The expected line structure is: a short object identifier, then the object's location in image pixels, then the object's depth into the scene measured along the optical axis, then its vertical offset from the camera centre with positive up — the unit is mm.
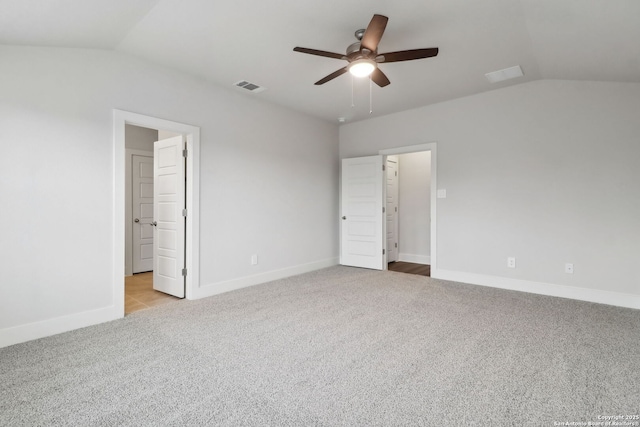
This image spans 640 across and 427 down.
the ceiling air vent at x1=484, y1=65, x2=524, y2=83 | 3603 +1657
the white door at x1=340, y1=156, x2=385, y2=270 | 5527 -46
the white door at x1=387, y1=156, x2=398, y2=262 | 6195 +69
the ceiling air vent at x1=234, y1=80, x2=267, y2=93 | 3980 +1636
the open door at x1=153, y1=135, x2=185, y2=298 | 3885 -76
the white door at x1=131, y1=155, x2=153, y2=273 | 5473 -4
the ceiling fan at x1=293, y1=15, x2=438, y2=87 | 2342 +1287
